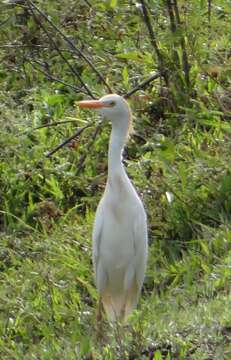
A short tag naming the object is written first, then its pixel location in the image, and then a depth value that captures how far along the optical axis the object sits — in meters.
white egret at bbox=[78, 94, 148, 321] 14.66
